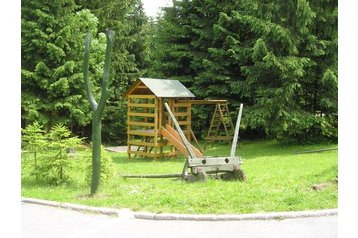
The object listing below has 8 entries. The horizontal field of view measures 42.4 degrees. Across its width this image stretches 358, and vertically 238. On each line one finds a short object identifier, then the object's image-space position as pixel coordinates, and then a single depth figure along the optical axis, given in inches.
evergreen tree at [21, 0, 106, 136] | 539.6
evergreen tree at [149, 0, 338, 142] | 452.8
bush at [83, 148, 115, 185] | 253.2
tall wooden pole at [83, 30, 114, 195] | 231.5
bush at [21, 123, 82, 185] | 274.2
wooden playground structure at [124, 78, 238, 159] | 400.5
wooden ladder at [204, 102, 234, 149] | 476.6
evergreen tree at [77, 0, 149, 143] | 635.8
